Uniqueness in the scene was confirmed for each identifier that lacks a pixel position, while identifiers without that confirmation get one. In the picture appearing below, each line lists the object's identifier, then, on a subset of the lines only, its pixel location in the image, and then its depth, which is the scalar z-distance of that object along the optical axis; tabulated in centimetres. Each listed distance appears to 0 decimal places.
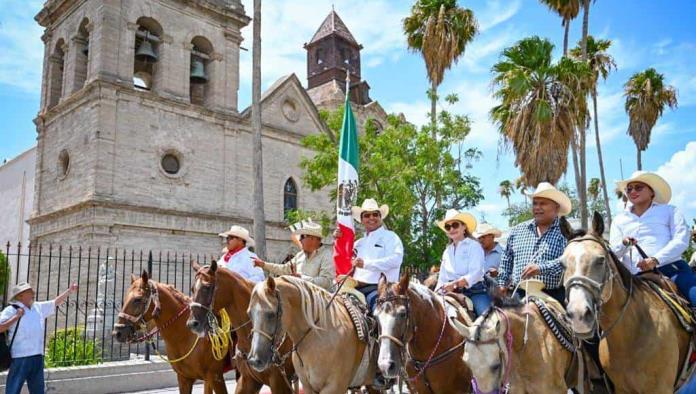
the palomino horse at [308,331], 550
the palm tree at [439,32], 2184
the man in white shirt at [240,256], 850
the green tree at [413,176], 1822
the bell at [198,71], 2542
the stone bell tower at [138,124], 2189
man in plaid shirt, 559
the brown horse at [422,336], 538
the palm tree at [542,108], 1614
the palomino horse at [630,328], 456
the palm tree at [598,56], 2253
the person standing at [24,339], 759
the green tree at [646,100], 2736
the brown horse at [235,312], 651
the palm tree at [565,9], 1938
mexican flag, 816
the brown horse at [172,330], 762
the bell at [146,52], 2334
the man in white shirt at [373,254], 688
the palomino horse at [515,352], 451
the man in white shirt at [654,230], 536
